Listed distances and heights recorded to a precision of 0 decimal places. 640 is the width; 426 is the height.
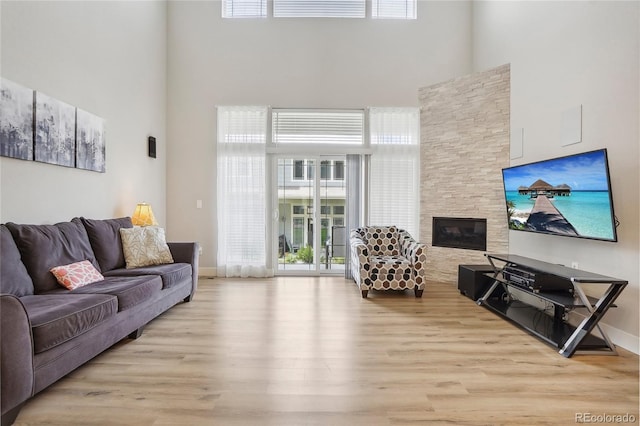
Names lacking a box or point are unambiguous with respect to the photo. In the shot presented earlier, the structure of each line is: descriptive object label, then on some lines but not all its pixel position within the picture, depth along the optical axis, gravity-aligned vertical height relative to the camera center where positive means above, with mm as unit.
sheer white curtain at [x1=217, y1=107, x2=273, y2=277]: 5484 +361
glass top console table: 2658 -906
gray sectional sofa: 1775 -657
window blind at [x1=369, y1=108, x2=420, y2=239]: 5523 +786
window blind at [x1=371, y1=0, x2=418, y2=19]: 5570 +3504
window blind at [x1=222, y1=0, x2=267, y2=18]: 5539 +3476
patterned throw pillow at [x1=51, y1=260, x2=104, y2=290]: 2697 -556
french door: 5656 -45
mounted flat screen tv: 2719 +156
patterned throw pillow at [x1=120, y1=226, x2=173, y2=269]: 3641 -421
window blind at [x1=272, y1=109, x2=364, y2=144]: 5594 +1481
